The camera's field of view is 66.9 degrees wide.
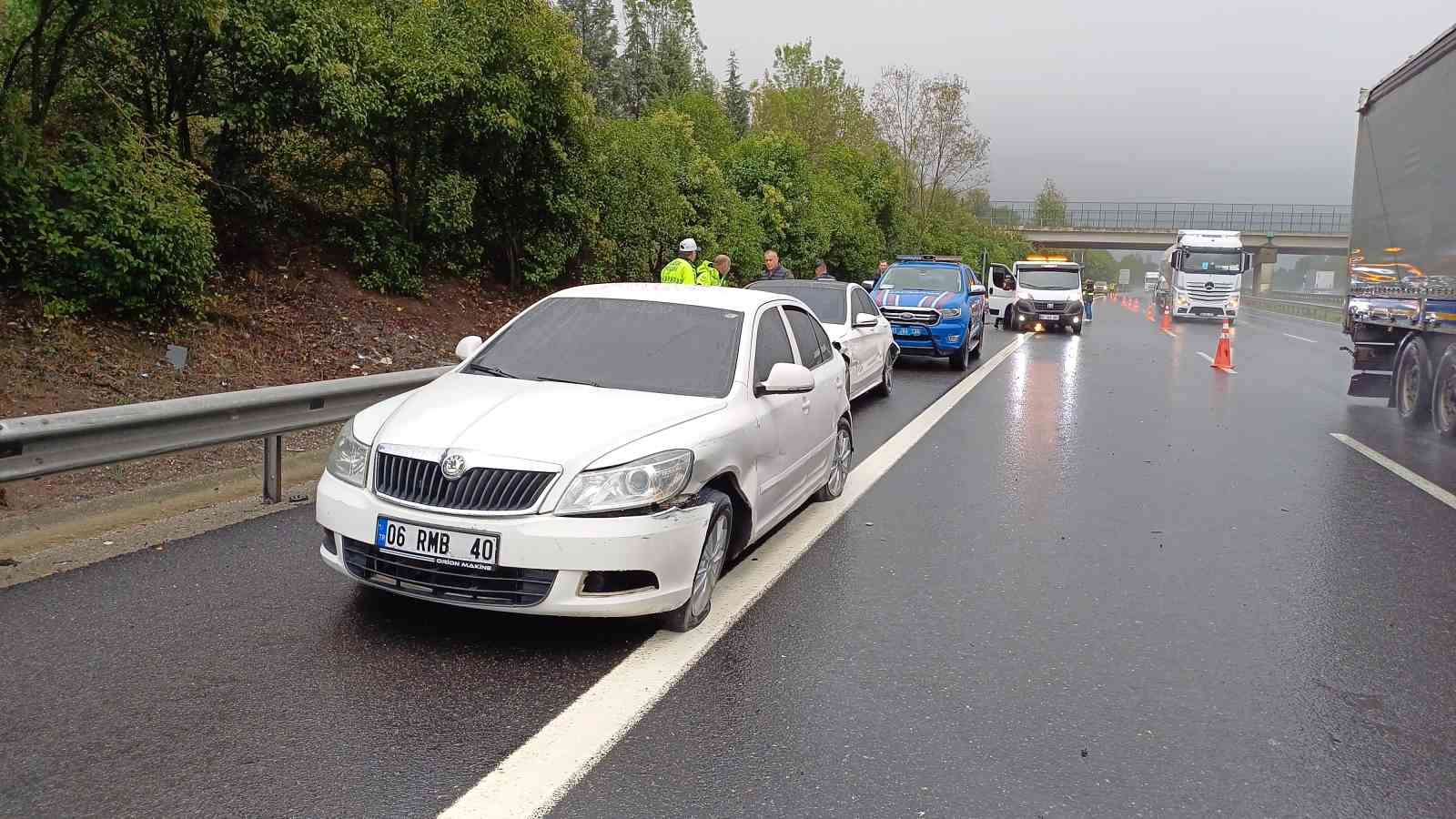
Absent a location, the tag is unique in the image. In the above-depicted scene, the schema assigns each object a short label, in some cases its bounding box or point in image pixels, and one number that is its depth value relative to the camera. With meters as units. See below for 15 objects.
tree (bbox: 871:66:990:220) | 60.44
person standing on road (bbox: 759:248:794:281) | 15.16
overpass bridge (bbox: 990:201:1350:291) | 84.25
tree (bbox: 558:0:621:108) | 74.38
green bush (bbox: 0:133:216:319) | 9.53
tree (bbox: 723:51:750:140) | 73.11
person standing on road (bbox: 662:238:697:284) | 11.77
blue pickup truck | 17.50
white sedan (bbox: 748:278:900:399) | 12.40
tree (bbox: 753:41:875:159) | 49.28
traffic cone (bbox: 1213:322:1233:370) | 19.62
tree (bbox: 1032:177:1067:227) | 97.88
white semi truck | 38.97
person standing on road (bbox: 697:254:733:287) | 12.36
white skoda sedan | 4.34
